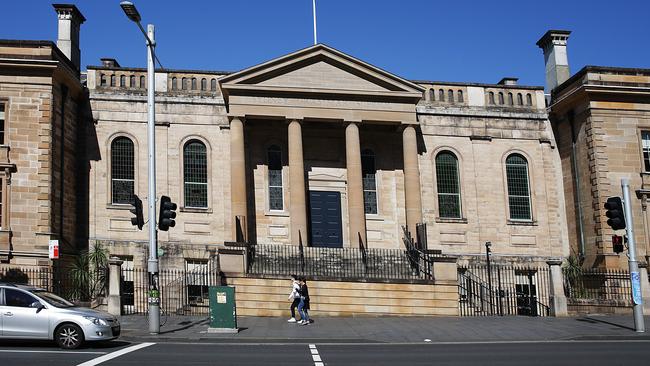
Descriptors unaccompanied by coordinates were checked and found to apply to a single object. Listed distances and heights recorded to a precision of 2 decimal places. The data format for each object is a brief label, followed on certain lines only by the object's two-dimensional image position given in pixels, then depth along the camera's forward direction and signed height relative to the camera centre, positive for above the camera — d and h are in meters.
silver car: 17.17 -0.79
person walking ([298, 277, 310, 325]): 24.75 -0.93
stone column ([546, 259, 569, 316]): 28.75 -0.99
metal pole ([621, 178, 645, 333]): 23.34 -0.20
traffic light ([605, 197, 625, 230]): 23.55 +1.45
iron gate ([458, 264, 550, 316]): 30.10 -1.01
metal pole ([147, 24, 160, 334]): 21.38 +1.67
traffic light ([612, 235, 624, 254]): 23.65 +0.52
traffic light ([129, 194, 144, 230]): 21.38 +1.92
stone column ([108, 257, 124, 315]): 26.00 -0.18
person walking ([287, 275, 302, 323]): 24.88 -0.66
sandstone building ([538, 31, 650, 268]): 33.44 +4.83
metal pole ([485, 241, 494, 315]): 29.47 -0.80
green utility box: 22.02 -0.88
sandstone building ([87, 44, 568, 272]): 32.72 +5.10
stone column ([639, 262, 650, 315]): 29.28 -1.07
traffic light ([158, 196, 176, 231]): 21.45 +1.84
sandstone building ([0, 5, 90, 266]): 28.86 +5.17
